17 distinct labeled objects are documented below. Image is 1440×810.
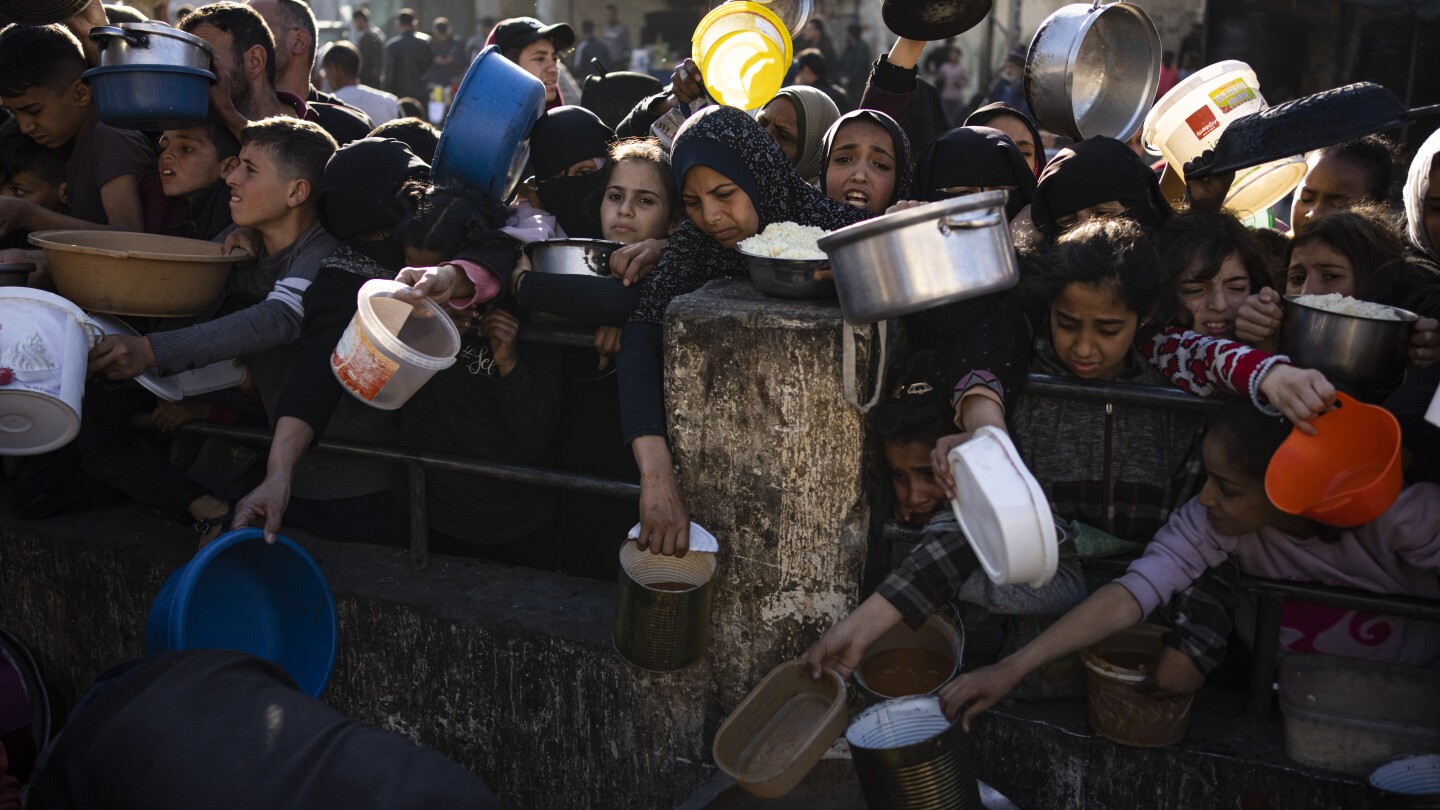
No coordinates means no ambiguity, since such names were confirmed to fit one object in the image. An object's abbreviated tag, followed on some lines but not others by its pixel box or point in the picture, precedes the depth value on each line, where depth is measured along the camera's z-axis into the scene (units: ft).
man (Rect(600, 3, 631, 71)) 61.41
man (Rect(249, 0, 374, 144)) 17.21
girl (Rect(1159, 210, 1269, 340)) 9.48
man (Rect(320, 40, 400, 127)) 27.96
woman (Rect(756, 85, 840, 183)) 14.23
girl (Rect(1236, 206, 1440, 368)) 9.51
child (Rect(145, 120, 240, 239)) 12.73
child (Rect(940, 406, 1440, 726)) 7.37
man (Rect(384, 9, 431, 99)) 51.65
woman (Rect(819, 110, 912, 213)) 12.02
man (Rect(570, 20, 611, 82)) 54.75
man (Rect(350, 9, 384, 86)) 55.01
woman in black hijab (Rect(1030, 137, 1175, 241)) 10.61
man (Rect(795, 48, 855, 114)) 28.89
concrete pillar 8.25
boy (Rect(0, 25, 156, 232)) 13.00
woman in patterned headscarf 8.63
